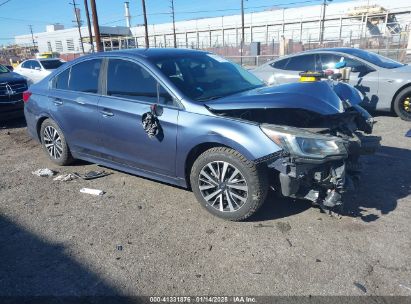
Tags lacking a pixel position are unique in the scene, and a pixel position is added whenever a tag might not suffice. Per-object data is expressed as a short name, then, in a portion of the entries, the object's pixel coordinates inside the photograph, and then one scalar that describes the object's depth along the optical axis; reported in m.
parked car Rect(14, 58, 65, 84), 15.74
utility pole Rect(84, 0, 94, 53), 28.40
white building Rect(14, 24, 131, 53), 66.81
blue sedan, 3.24
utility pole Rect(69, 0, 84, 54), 46.84
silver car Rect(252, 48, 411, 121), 7.36
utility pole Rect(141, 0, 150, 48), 37.28
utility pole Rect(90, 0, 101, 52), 17.97
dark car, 8.43
